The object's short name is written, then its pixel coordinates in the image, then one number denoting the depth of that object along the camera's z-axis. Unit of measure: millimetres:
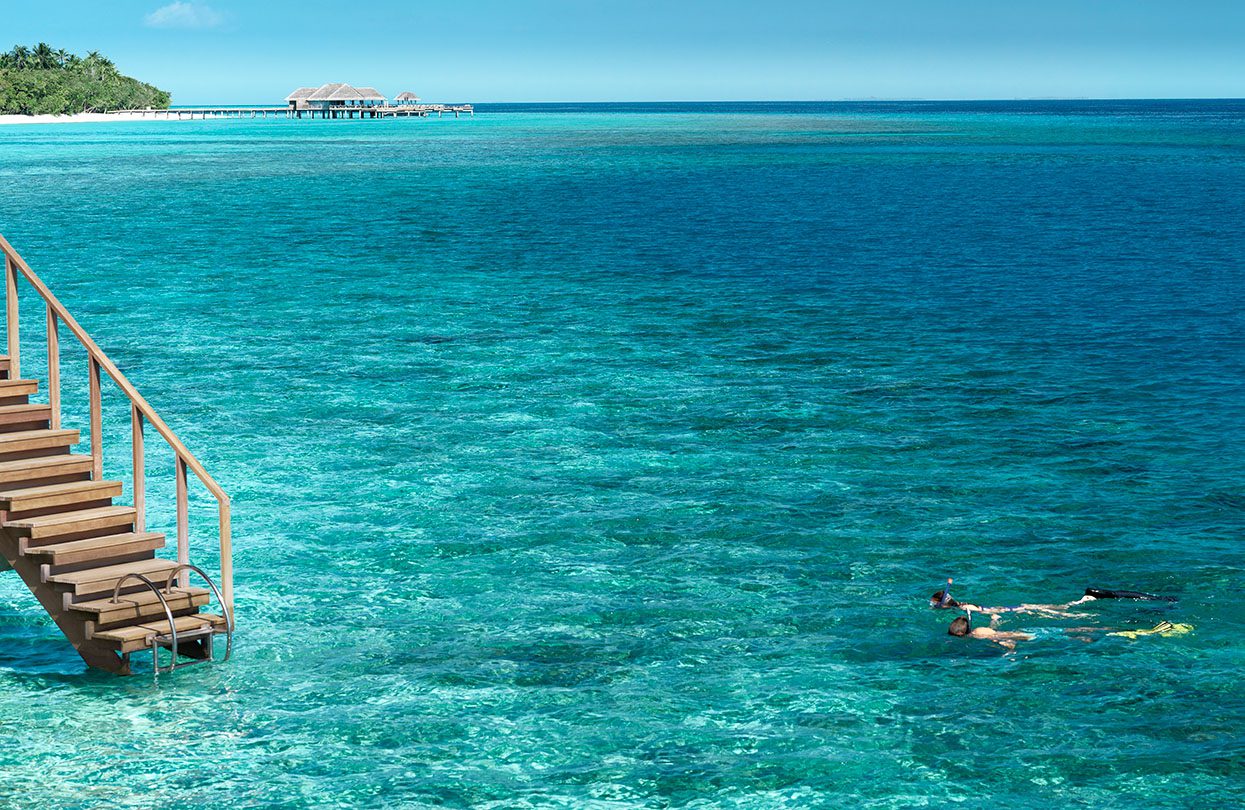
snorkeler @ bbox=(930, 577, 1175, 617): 16719
